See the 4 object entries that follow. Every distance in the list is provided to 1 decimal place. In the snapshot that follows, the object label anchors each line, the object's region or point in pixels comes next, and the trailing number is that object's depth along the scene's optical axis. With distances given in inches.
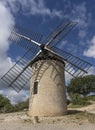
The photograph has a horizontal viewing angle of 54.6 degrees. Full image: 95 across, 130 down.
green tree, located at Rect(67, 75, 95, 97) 875.7
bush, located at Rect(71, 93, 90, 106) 545.9
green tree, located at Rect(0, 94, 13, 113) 658.3
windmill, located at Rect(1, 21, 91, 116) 283.8
